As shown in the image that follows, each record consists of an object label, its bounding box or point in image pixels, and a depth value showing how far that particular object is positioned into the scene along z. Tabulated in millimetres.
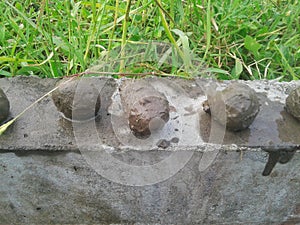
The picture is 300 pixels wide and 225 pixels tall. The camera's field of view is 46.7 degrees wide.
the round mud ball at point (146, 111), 352
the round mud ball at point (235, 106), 354
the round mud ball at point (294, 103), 377
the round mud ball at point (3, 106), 359
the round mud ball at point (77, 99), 359
